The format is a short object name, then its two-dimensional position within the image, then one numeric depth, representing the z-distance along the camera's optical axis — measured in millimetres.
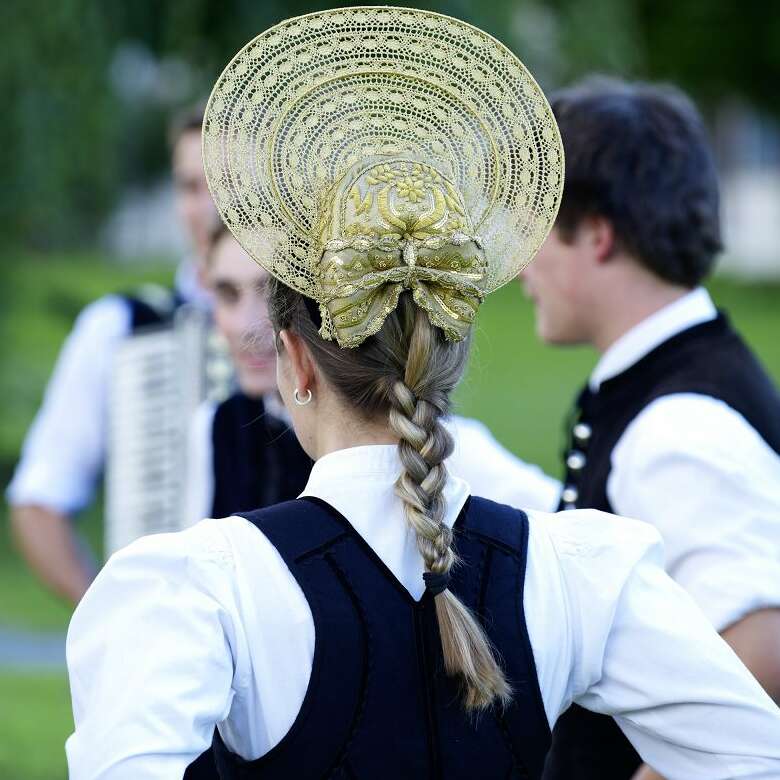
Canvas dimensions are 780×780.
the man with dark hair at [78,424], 8133
